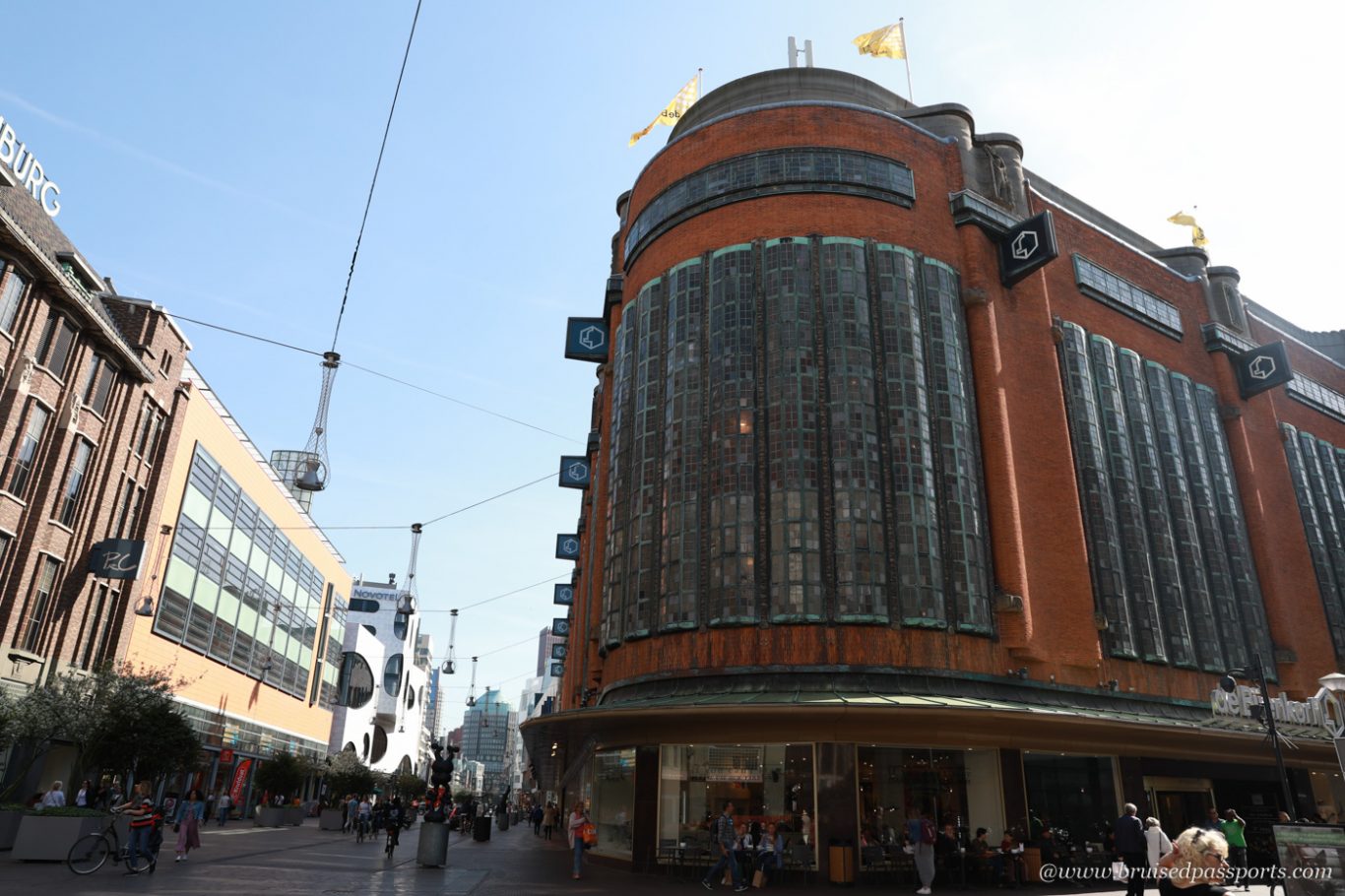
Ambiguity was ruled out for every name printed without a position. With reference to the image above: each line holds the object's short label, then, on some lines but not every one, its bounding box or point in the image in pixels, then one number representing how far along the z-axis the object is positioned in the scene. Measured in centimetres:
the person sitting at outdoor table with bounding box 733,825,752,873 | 2183
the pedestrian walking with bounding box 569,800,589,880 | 2167
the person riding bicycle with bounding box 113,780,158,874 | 1845
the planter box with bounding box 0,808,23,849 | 2197
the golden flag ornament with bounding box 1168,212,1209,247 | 4875
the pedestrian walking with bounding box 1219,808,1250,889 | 2156
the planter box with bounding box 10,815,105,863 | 1967
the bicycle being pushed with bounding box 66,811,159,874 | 1825
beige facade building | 4209
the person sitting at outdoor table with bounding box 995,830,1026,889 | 2264
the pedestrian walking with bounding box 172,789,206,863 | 2259
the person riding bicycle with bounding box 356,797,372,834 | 3997
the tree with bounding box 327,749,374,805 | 5362
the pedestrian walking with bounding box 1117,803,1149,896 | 1584
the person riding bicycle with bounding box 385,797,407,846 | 2850
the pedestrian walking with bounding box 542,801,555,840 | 4807
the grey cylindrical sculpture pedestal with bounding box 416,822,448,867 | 2327
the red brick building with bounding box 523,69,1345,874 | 2498
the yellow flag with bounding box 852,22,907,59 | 3803
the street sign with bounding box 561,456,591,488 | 4938
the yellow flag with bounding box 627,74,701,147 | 4138
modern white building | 9812
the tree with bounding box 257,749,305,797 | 5022
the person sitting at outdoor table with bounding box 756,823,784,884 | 2198
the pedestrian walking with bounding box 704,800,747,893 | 2127
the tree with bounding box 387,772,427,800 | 8150
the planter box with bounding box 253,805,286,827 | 4881
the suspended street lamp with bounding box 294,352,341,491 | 2167
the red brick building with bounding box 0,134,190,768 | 2964
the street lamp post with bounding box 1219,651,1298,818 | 2097
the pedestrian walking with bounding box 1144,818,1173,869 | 1873
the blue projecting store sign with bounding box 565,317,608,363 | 4116
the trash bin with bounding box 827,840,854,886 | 2205
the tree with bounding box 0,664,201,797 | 2500
